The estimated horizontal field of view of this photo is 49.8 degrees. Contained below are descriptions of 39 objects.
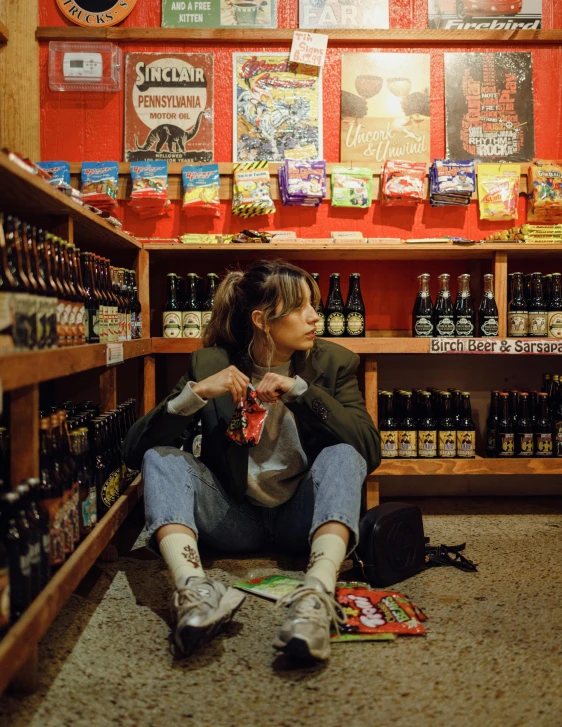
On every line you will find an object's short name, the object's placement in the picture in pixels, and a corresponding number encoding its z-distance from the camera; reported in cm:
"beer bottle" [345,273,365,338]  285
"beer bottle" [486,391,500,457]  287
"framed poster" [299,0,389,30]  315
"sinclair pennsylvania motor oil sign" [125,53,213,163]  316
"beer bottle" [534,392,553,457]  279
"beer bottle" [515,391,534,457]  279
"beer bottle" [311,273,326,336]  282
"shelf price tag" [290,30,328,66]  311
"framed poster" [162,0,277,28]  316
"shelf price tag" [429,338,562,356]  268
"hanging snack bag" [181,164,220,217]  304
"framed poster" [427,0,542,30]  317
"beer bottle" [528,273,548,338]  282
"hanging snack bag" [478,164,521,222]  311
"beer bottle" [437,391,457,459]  278
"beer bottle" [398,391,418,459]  277
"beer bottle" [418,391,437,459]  278
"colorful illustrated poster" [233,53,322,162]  315
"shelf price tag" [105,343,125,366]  188
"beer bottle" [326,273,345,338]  284
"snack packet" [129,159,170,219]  303
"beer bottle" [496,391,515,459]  280
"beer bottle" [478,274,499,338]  280
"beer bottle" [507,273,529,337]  281
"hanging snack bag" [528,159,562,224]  307
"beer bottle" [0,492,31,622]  128
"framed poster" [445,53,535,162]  317
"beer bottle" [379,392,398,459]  278
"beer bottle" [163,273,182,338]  282
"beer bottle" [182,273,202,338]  284
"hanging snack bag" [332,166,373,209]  310
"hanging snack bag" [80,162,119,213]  297
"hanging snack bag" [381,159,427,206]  306
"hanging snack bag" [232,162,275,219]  305
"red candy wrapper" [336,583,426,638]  159
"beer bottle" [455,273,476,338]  288
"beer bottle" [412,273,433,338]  290
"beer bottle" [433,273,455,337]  290
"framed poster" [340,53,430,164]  316
